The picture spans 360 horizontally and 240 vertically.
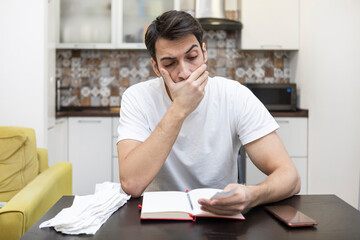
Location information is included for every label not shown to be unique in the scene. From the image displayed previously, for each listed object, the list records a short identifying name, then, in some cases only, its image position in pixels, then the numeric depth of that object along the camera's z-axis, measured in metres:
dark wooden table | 0.92
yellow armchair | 1.83
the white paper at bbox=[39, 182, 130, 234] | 0.95
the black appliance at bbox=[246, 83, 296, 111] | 3.82
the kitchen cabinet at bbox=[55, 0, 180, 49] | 3.87
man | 1.37
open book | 1.02
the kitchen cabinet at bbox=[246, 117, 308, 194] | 3.70
